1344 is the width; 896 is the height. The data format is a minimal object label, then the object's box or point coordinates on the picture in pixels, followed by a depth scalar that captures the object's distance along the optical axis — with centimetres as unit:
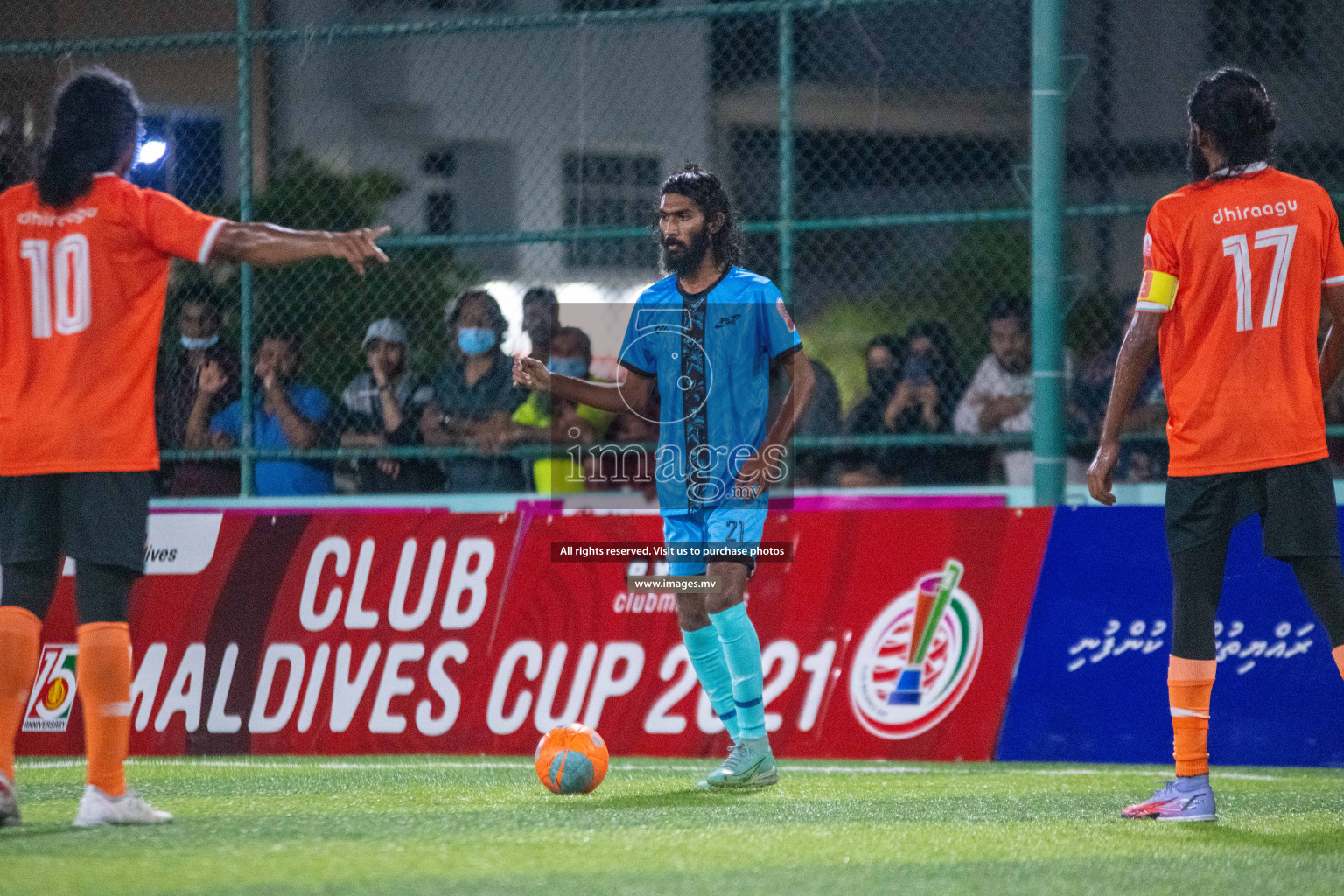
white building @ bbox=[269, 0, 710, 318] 4816
